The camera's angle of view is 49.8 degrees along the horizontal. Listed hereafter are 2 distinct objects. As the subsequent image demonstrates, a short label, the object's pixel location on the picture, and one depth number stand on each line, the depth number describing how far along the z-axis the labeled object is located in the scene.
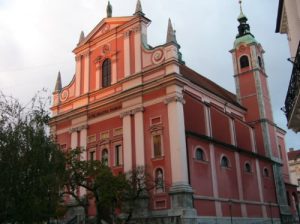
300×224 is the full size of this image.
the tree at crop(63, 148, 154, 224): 17.74
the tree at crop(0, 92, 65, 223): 10.96
